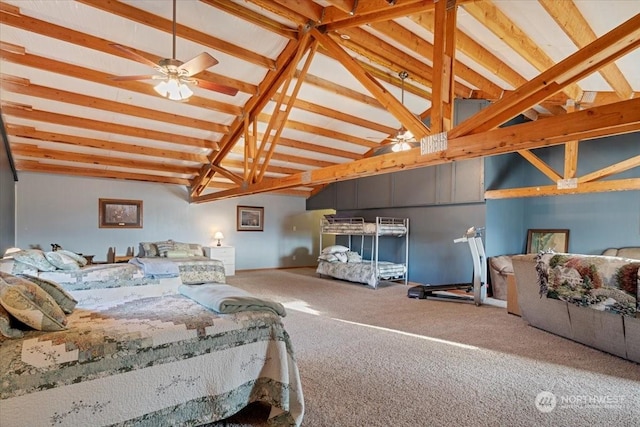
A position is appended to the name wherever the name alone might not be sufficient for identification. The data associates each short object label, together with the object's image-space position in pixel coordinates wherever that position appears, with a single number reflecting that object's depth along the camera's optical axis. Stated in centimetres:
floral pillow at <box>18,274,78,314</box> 237
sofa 305
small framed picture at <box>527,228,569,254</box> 684
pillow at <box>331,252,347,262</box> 806
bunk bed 724
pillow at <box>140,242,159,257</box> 647
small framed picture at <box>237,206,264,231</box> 977
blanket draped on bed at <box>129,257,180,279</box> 488
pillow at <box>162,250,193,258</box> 632
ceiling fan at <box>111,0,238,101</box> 316
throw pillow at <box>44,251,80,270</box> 430
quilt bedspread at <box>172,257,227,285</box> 501
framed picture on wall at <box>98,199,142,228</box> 783
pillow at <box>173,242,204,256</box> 670
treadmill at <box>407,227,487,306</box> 550
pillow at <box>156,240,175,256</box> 646
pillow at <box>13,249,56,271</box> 408
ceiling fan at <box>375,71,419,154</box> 544
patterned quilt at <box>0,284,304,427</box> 165
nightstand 852
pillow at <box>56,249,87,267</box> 461
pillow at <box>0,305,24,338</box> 175
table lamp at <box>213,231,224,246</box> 887
